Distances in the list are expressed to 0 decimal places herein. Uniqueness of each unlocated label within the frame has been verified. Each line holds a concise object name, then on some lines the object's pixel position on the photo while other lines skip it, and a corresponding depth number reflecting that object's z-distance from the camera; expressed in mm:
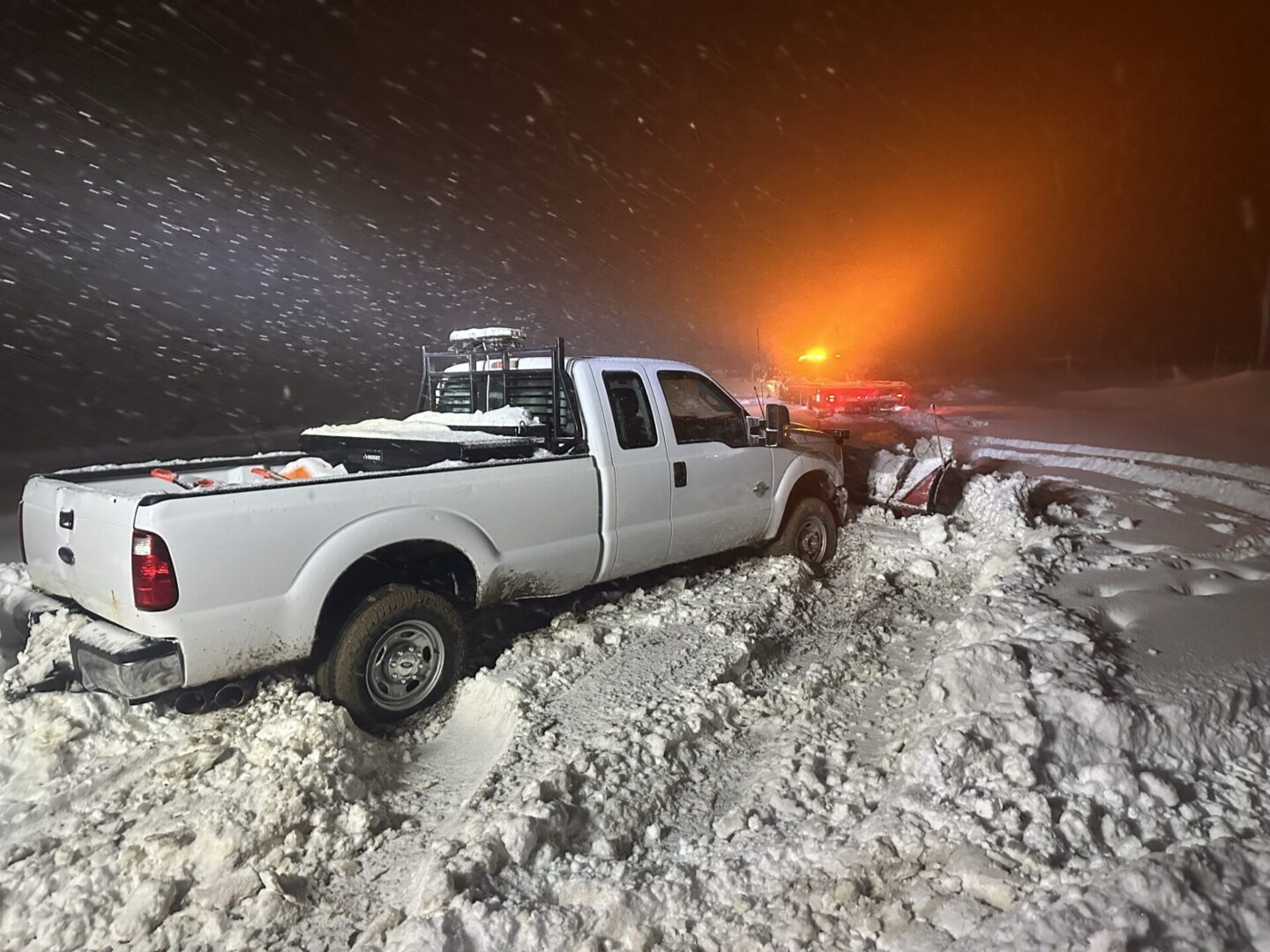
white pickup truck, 3455
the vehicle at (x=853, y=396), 18297
